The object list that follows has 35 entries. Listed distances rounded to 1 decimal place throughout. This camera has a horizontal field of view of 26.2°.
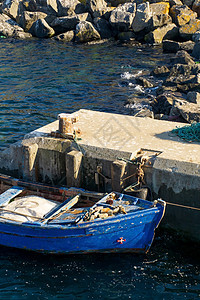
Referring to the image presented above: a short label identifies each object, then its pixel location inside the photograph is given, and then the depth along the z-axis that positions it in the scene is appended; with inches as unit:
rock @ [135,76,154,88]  1043.3
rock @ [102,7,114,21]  1585.9
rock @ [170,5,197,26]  1505.9
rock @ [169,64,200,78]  1009.5
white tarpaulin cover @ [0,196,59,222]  440.8
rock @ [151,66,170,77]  1132.5
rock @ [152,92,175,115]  774.5
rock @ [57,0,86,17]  1643.7
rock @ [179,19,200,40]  1446.9
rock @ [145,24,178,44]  1489.9
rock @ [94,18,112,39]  1562.5
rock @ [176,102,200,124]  630.5
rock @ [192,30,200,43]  1391.1
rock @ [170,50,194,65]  1107.9
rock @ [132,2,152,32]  1496.1
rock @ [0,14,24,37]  1631.4
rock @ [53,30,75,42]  1553.9
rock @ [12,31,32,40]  1595.7
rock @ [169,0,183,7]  1616.6
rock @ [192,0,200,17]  1603.1
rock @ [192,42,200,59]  1246.6
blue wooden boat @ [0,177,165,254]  408.2
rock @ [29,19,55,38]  1584.6
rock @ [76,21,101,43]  1521.9
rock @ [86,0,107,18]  1588.3
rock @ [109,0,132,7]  1750.7
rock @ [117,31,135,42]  1544.0
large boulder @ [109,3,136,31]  1510.8
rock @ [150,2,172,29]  1492.4
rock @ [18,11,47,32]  1624.0
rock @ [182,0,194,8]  1640.0
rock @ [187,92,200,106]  770.2
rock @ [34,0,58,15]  1660.9
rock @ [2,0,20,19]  1702.8
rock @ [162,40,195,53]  1369.3
